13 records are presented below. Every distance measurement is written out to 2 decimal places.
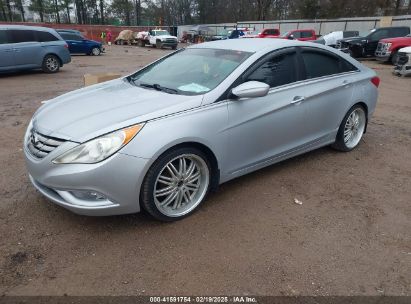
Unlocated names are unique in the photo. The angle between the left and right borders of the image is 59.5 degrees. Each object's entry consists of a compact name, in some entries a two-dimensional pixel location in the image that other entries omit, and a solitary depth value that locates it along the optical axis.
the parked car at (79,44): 23.10
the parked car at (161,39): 33.81
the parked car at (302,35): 23.45
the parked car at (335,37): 22.94
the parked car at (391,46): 17.12
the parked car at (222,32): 41.61
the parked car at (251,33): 31.76
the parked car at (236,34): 33.50
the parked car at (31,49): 12.00
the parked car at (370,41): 19.55
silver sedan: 2.82
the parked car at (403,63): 13.25
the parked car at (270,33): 27.66
